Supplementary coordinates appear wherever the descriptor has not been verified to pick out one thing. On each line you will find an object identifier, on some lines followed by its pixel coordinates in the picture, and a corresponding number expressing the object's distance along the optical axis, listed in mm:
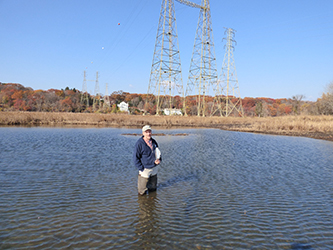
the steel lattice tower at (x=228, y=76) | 54172
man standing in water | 6633
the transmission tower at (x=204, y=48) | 50281
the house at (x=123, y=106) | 114956
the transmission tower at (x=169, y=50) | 44344
